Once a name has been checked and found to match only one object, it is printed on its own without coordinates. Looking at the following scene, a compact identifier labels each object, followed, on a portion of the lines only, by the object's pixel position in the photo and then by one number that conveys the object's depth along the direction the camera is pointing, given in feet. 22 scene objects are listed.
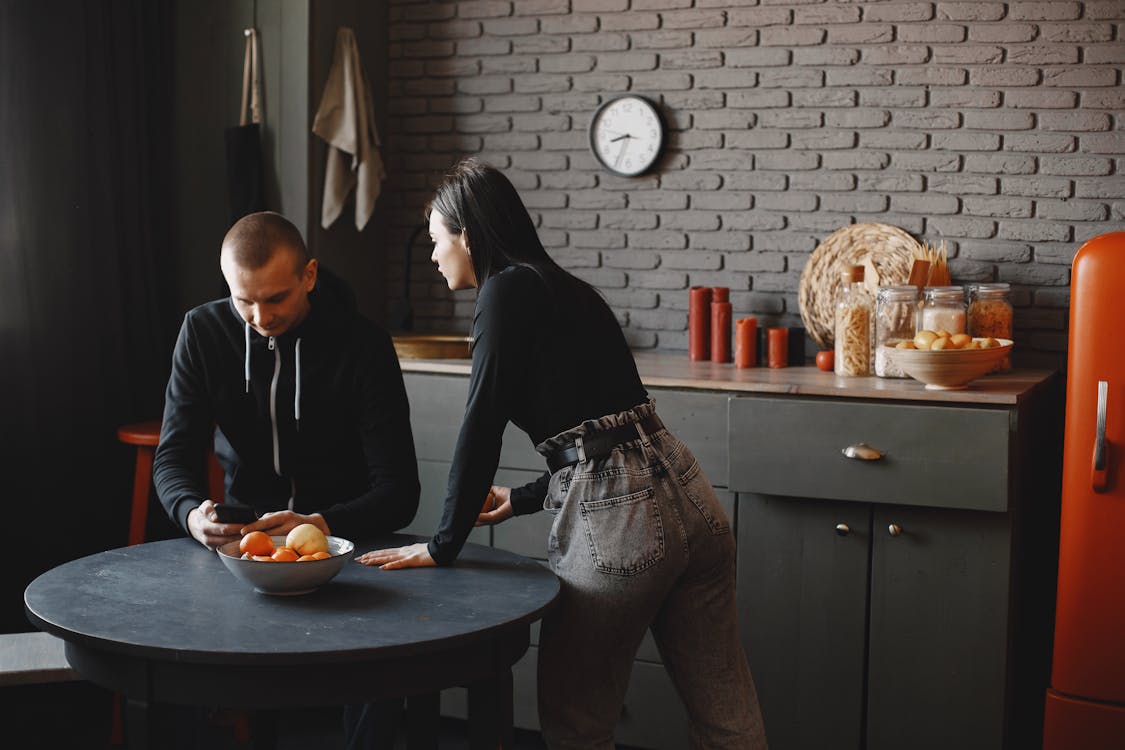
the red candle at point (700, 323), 12.24
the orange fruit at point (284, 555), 6.43
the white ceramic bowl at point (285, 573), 6.31
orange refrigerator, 9.39
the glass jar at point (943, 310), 10.52
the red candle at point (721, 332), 12.03
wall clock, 12.85
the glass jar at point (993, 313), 10.98
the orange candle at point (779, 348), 11.57
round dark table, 5.67
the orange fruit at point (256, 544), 6.57
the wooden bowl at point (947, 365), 9.58
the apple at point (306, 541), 6.62
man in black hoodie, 8.09
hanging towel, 12.76
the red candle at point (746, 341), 11.70
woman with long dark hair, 6.89
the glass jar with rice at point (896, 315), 10.63
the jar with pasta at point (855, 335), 10.80
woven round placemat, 11.60
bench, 7.54
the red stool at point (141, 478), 10.95
